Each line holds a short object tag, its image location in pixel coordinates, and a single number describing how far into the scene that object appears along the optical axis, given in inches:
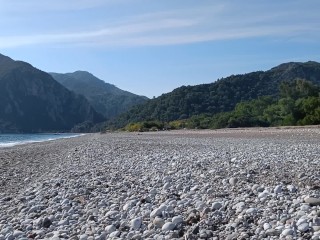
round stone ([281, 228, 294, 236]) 123.2
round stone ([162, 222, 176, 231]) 142.0
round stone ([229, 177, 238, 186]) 196.7
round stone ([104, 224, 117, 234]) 145.9
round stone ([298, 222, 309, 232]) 125.1
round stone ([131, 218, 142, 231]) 148.0
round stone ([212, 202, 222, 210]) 155.6
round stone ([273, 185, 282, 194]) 169.8
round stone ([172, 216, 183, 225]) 145.6
